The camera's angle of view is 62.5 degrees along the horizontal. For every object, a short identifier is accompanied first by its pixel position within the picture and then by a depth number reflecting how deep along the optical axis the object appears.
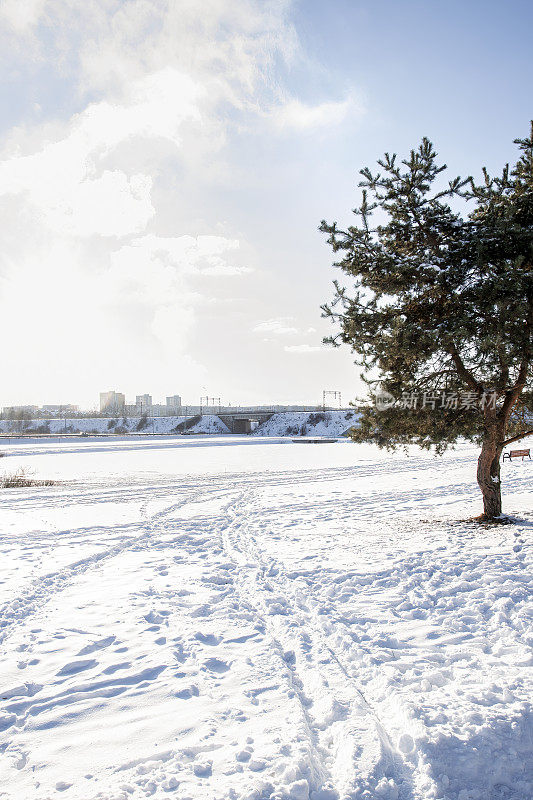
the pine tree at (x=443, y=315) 9.88
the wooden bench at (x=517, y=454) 26.92
